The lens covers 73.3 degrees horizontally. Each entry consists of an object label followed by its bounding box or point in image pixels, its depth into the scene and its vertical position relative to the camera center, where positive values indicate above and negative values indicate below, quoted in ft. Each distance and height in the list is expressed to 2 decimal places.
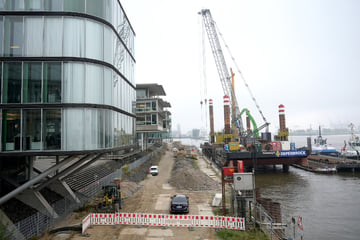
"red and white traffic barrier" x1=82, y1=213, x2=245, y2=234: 51.01 -18.79
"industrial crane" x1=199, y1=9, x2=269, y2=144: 267.18 +66.25
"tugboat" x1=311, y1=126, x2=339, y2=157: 281.11 -22.54
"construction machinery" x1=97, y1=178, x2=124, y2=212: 62.58 -16.99
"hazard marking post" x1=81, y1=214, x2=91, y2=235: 48.60 -18.43
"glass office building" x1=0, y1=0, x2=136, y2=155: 46.75 +12.04
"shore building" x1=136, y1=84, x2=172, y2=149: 182.91 +16.46
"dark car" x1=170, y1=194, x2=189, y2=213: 60.90 -18.25
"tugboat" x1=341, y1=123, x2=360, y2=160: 251.44 -13.77
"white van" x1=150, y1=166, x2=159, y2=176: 126.73 -19.24
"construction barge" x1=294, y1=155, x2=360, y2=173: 161.17 -24.25
